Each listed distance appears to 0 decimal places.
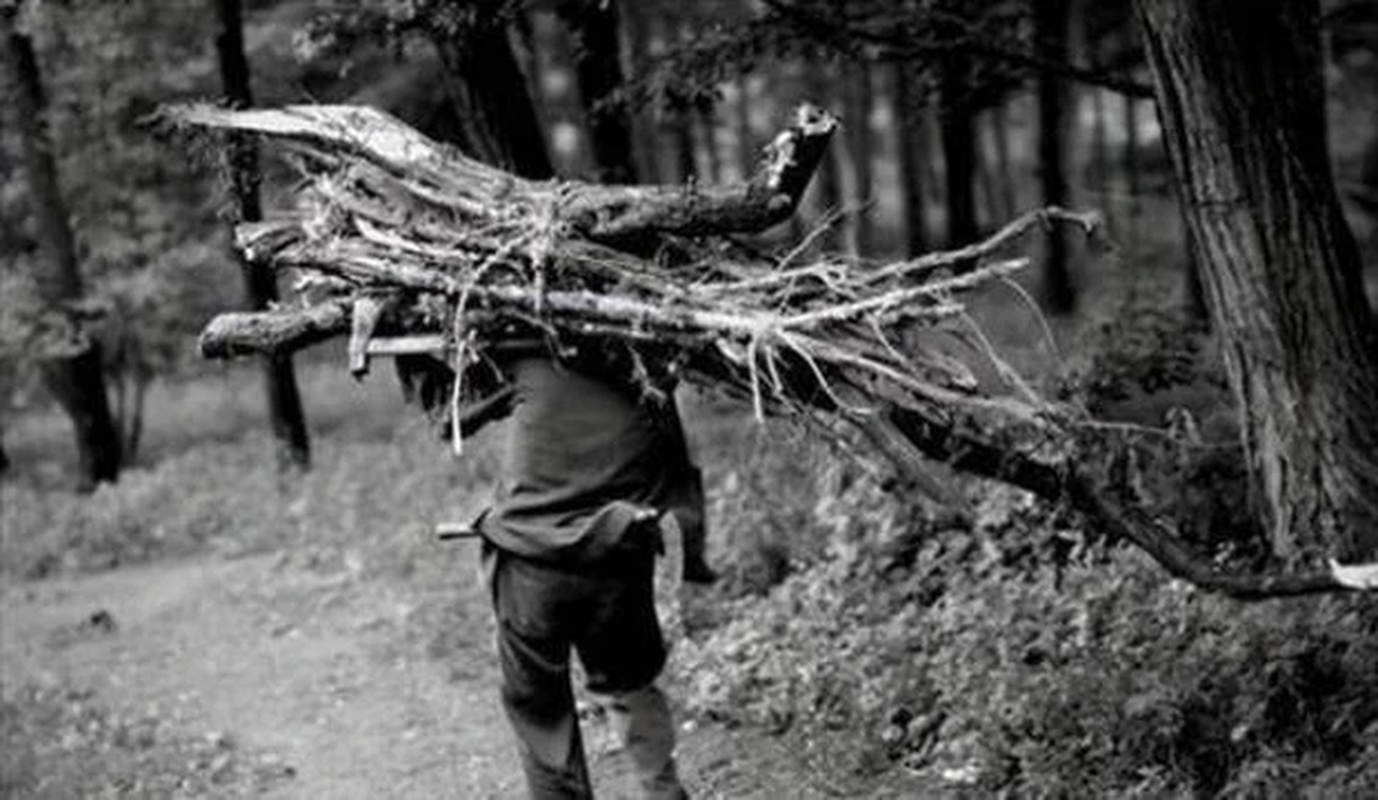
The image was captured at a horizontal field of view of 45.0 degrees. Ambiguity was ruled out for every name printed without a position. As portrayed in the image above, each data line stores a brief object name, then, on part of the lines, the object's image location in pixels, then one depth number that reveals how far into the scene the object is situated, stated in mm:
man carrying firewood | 5484
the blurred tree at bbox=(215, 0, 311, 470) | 16453
